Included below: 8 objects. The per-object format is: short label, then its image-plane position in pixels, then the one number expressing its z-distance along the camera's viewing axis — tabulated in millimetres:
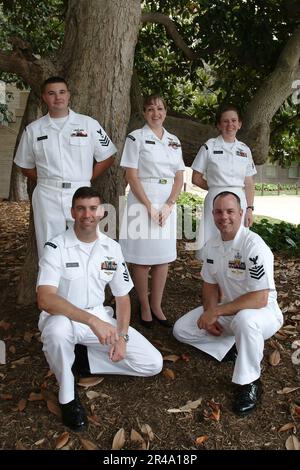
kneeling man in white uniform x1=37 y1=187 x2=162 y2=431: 3035
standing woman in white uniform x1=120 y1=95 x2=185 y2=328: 4055
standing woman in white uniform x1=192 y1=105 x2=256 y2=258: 4426
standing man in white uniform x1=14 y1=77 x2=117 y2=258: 3896
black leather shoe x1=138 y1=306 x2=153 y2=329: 4238
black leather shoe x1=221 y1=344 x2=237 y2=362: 3766
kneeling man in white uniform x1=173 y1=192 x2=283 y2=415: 3240
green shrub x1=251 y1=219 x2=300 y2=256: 7504
